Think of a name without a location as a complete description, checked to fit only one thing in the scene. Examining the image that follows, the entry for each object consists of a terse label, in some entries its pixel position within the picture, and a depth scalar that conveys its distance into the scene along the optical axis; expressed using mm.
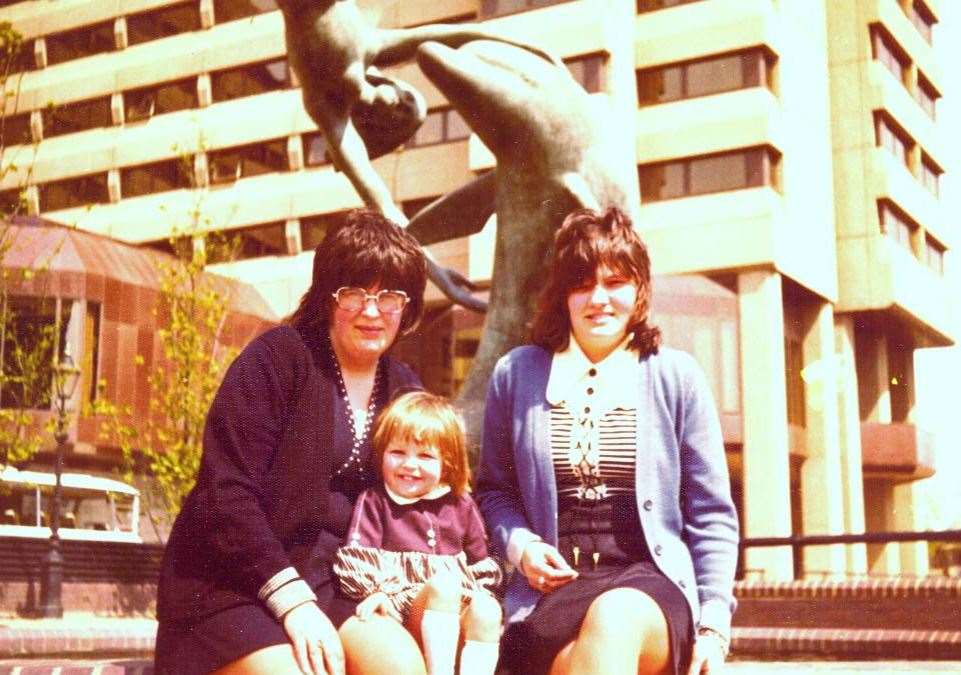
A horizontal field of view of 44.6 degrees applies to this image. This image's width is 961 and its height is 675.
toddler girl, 2838
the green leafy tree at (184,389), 19641
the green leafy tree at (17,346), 12484
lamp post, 15789
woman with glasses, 2781
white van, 25497
